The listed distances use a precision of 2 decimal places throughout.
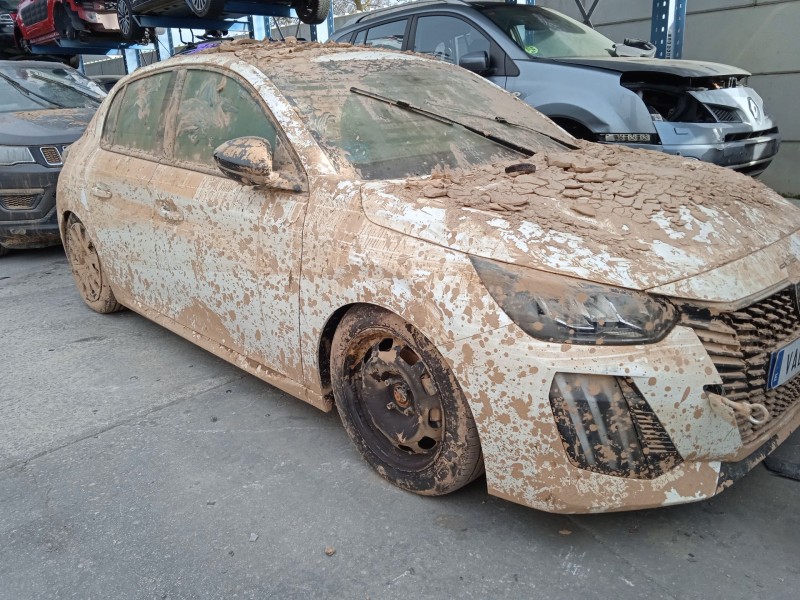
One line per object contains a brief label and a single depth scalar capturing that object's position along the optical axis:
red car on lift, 12.21
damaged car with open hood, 5.37
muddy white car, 2.09
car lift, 7.88
